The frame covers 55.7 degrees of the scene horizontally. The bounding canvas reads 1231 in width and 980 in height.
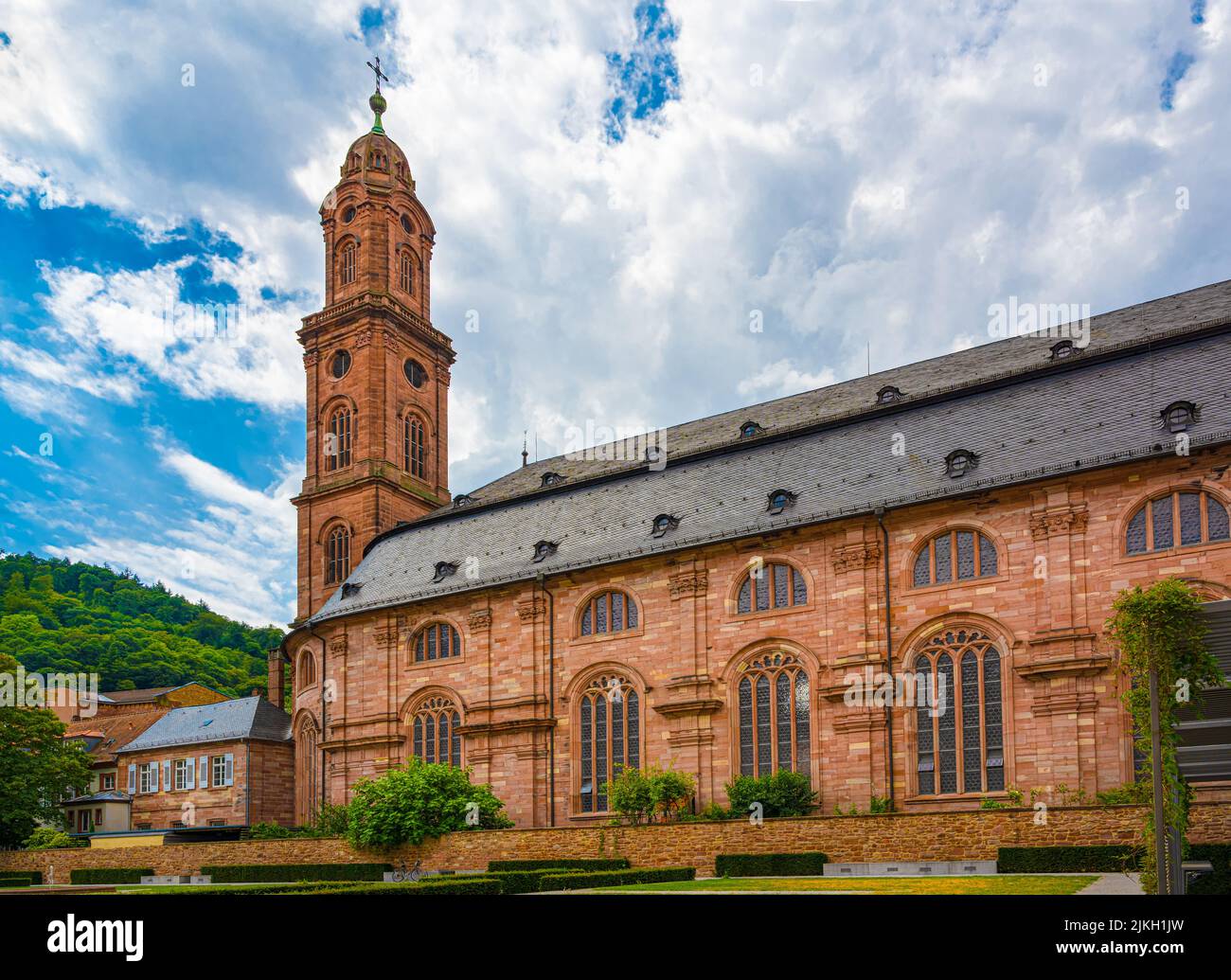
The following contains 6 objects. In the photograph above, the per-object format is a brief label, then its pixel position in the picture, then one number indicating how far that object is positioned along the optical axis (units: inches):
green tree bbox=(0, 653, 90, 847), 2252.7
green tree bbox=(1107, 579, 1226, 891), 748.0
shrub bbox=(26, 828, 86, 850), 2180.1
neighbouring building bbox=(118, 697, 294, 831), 2305.6
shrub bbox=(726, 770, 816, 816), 1445.6
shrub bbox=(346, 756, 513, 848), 1472.7
